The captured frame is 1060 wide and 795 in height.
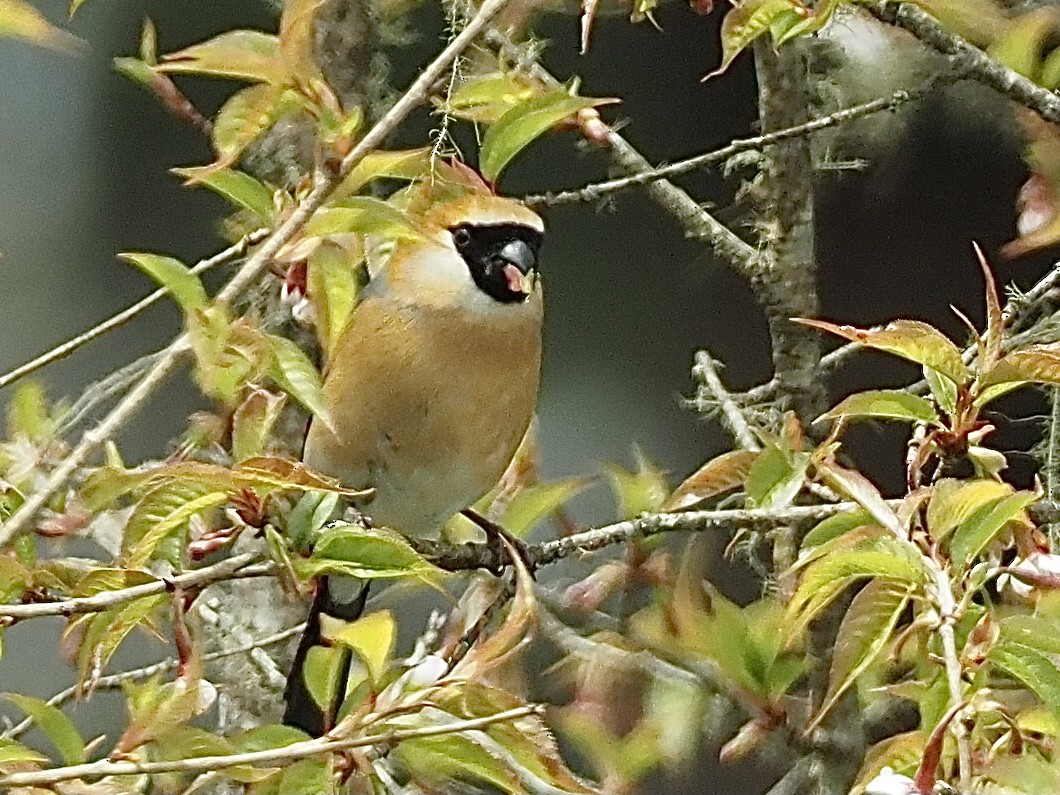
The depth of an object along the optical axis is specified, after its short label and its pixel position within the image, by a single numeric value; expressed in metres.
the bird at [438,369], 5.27
